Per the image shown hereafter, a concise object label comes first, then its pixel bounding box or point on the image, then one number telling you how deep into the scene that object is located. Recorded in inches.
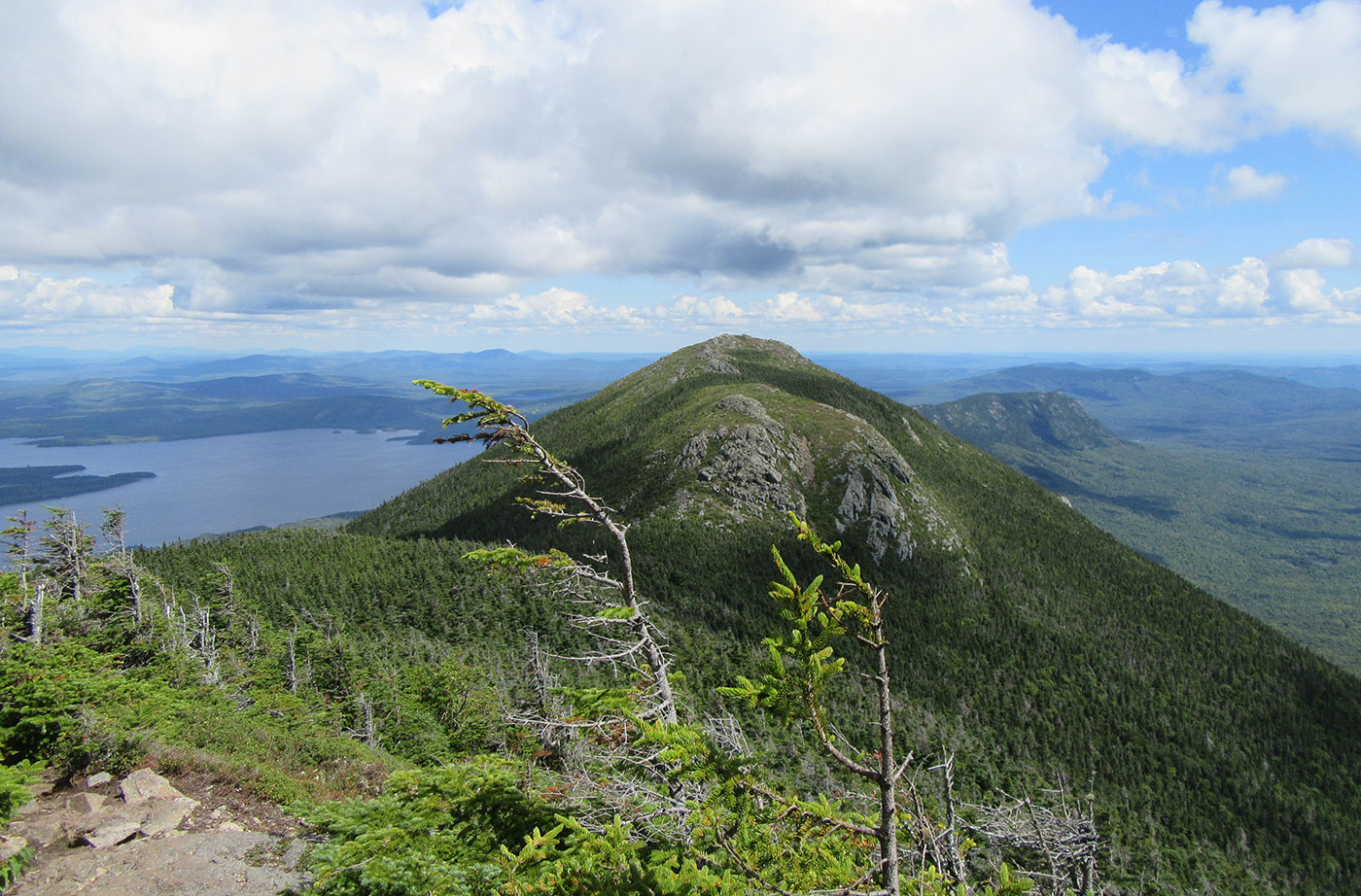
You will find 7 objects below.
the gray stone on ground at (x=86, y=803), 596.4
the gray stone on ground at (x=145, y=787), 622.8
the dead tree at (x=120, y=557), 1438.2
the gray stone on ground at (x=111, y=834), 553.0
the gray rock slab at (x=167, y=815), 587.2
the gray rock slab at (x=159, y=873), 511.2
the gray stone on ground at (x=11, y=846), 506.5
